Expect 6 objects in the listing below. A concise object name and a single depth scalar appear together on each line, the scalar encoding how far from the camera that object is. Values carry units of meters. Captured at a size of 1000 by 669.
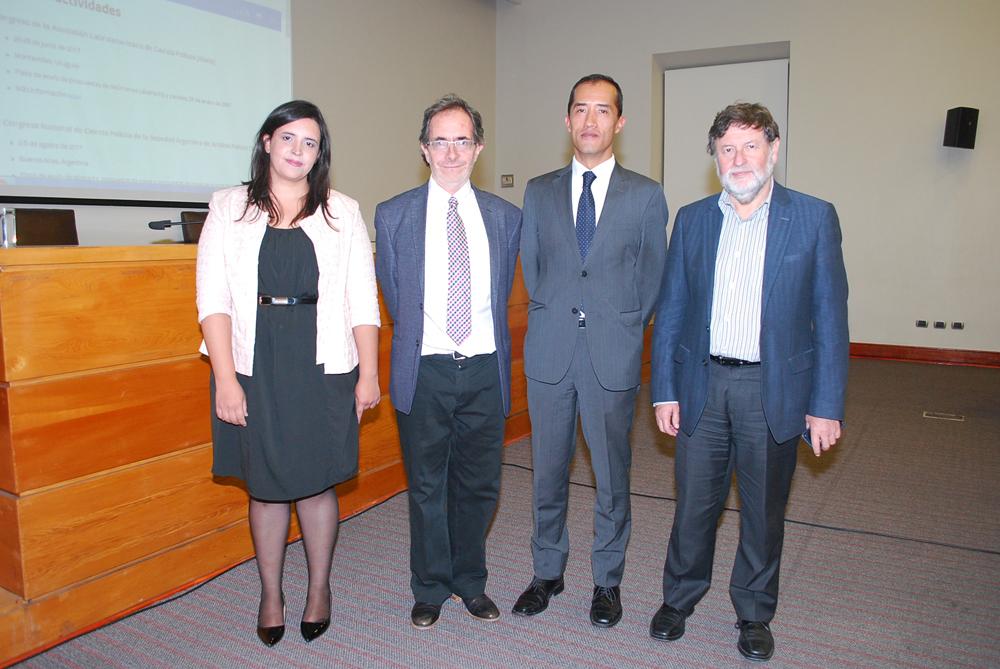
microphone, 2.98
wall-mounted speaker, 6.55
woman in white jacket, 2.13
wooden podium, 2.24
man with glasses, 2.31
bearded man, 2.12
